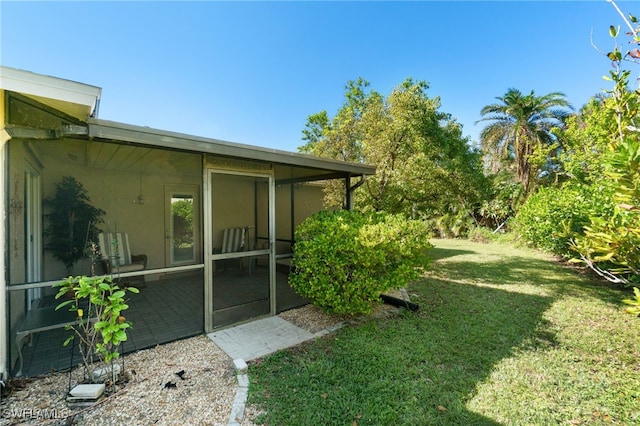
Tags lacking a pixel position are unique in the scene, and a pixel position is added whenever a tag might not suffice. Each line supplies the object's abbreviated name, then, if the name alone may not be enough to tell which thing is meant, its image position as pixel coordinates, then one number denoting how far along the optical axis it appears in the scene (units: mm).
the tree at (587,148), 7523
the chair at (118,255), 5605
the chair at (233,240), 4475
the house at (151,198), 2766
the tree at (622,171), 2172
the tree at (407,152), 7320
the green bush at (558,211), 6570
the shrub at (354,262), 4094
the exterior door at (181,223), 6441
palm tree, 15969
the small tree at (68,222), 5395
